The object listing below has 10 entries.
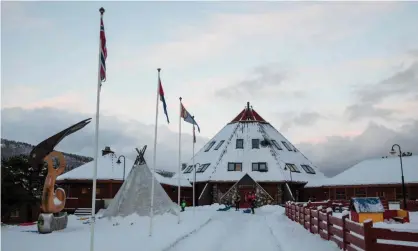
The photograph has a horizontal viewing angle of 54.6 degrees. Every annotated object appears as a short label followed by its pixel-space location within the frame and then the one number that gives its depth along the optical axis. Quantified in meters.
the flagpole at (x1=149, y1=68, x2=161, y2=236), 20.47
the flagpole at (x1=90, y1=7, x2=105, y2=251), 12.28
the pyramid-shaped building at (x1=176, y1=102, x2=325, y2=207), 55.38
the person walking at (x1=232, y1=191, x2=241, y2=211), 53.83
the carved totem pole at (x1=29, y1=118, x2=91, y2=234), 20.83
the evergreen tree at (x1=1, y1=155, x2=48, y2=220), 25.56
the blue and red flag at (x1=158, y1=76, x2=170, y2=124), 20.81
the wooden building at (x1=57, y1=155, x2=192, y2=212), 46.84
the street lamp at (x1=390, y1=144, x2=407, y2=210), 34.78
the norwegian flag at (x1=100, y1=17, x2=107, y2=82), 13.25
